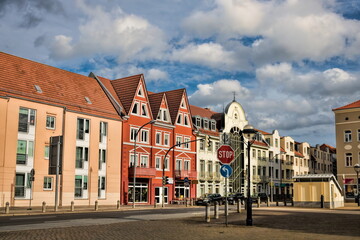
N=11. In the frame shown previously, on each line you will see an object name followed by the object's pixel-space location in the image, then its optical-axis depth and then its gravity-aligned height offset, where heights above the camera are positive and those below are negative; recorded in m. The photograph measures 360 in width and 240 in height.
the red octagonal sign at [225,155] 17.69 +0.96
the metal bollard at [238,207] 30.51 -1.96
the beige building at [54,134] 38.78 +4.31
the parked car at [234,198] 56.67 -2.49
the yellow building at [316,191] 41.28 -1.12
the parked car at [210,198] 51.57 -2.36
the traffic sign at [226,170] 17.95 +0.35
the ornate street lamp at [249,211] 19.02 -1.41
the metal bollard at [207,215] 21.71 -1.83
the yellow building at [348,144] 64.62 +5.27
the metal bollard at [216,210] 24.34 -1.74
